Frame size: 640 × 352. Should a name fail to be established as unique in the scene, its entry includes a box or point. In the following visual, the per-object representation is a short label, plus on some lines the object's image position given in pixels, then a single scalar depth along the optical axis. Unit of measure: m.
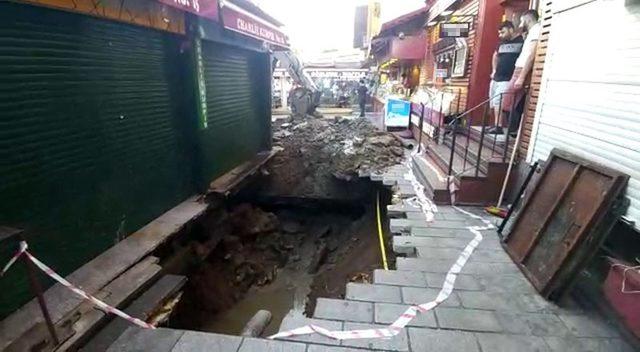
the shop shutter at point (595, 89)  3.77
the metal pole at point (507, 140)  6.22
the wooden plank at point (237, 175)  7.74
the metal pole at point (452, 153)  7.09
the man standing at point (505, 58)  7.18
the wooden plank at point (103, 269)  3.50
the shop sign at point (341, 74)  36.17
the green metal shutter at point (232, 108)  7.85
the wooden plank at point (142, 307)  3.46
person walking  21.92
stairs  6.48
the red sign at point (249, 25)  7.03
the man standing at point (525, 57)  6.22
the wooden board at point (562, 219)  3.79
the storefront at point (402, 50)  15.96
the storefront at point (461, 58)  9.18
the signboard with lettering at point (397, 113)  13.95
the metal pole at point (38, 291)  2.81
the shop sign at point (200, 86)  6.71
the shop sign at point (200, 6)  5.16
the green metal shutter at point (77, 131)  3.72
